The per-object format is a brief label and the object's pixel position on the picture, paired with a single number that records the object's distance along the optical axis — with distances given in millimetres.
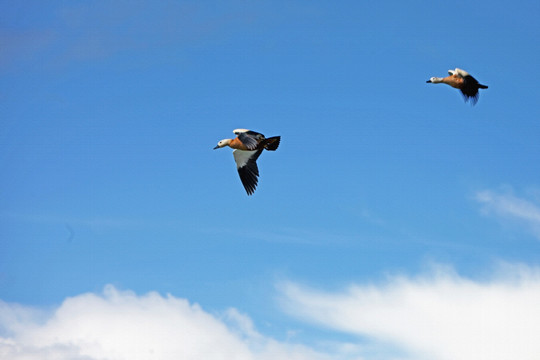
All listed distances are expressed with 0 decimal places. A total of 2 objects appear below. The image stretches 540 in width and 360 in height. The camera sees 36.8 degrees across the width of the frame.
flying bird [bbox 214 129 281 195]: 32384
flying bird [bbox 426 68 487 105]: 32406
